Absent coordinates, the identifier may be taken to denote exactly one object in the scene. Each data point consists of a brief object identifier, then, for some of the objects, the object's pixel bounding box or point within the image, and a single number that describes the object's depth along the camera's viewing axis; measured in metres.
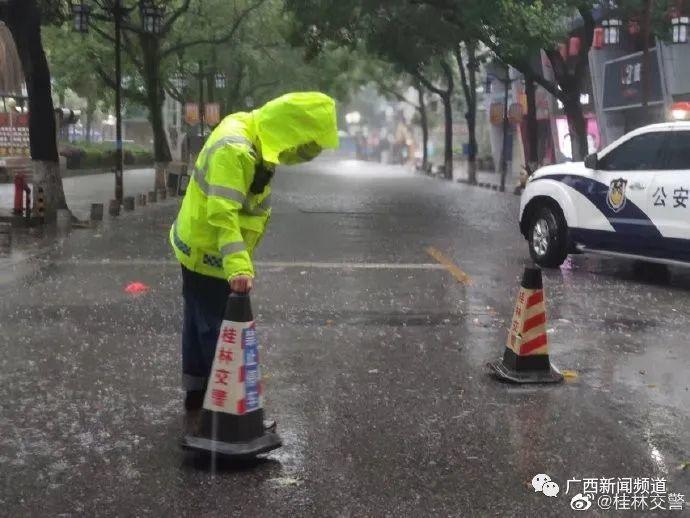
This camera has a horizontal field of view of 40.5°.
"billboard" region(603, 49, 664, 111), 32.03
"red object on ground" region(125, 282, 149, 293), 9.94
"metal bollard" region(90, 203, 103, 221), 18.15
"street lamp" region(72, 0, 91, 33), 22.14
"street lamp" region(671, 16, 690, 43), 24.58
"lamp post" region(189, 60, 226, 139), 39.80
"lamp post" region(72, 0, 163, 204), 22.20
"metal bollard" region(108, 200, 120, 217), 20.09
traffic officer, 4.64
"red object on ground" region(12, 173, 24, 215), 16.84
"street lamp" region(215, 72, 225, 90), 44.81
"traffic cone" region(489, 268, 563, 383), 6.23
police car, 10.55
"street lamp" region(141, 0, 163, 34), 25.19
